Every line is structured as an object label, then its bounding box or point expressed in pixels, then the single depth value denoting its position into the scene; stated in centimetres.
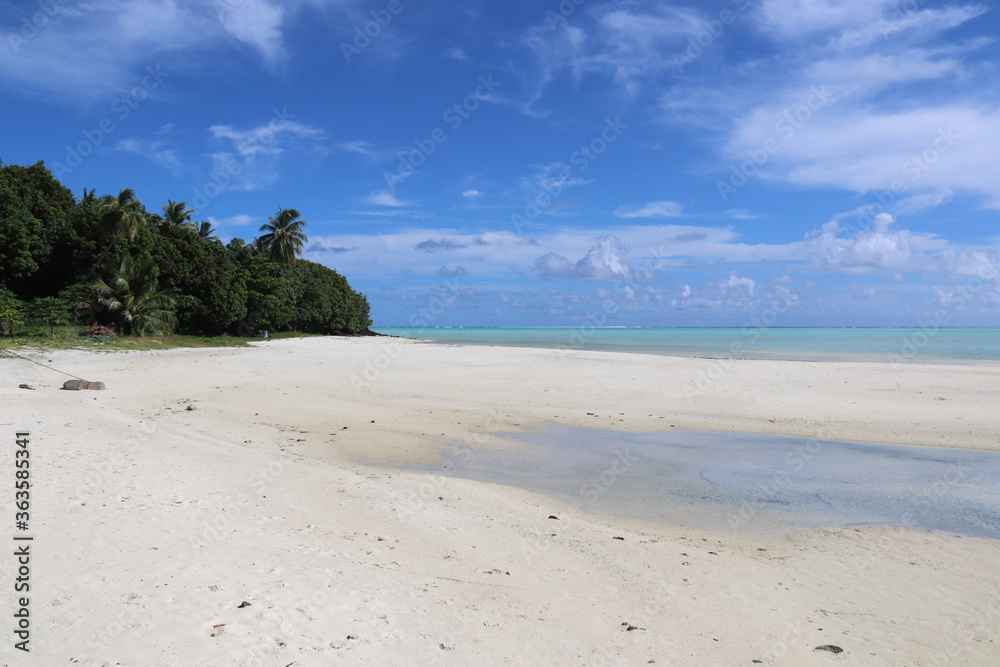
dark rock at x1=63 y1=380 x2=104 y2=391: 1538
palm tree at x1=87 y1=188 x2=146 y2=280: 3719
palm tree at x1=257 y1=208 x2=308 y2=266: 6750
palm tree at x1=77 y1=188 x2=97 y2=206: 5332
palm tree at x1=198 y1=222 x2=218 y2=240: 6406
